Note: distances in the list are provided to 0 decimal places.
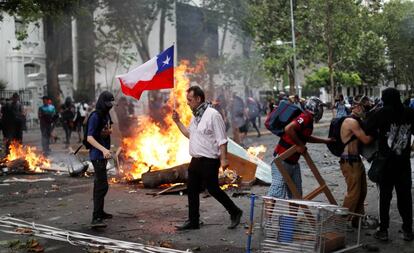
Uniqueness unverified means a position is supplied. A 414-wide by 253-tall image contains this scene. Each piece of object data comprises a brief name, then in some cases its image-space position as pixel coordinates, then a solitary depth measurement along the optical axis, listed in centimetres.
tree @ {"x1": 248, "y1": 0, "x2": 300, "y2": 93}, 2872
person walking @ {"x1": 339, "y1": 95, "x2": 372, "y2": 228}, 573
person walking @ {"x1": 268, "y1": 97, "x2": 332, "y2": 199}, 528
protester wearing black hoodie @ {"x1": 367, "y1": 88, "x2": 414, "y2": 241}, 546
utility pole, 2766
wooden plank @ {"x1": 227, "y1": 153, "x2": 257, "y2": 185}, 898
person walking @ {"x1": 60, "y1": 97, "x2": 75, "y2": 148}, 1838
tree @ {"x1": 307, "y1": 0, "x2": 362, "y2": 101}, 2573
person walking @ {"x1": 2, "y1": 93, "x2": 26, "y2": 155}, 1447
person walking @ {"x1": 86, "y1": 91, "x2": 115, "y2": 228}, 638
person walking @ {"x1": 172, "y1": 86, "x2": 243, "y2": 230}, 596
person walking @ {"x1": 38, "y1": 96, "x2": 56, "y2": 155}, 1536
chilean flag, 740
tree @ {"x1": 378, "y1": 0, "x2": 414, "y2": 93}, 3083
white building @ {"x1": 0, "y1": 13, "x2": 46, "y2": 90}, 3259
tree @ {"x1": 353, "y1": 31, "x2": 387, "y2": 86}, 2915
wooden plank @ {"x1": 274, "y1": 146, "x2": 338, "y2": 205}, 520
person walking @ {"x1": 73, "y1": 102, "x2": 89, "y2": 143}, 1952
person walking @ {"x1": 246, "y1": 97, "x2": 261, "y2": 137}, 1986
